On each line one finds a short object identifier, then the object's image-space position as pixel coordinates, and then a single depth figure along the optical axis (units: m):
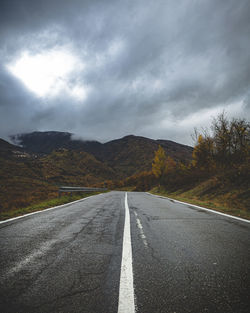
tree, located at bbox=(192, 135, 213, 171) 20.49
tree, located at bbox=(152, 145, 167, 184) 43.25
